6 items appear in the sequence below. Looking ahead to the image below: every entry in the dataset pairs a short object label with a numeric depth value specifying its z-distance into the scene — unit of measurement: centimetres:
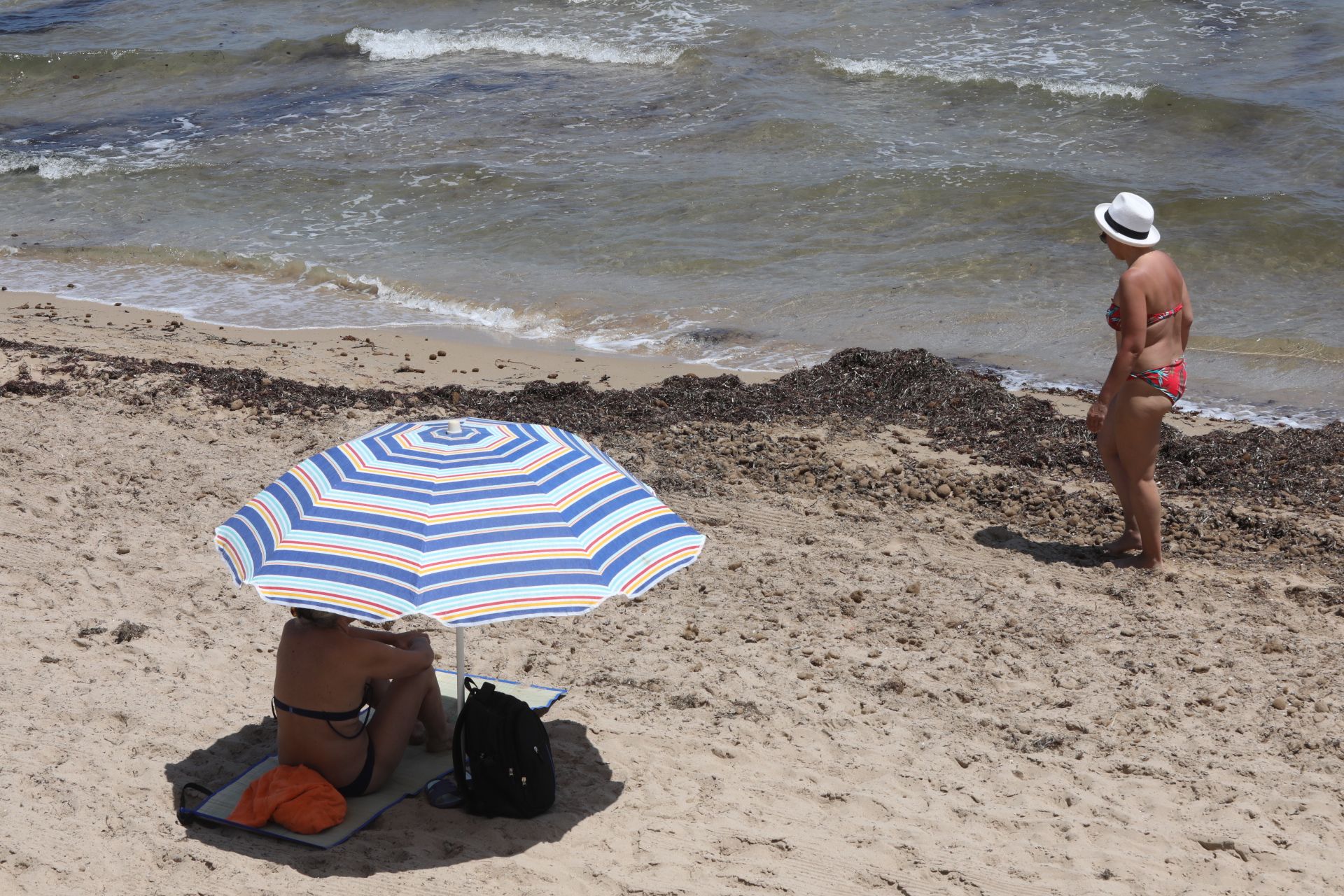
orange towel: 860
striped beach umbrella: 757
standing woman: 1193
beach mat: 864
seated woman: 862
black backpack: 882
